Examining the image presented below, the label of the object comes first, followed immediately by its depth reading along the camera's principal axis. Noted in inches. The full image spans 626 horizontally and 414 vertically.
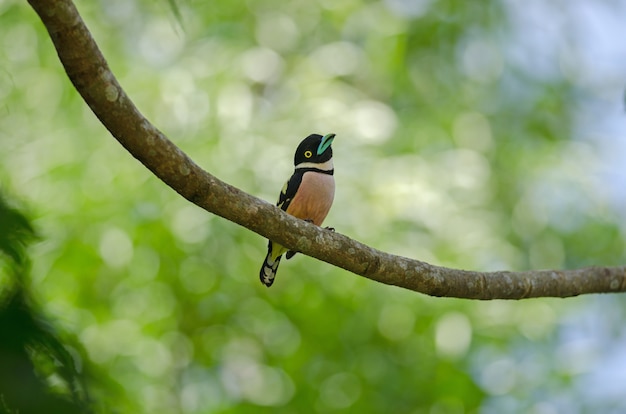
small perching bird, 335.3
